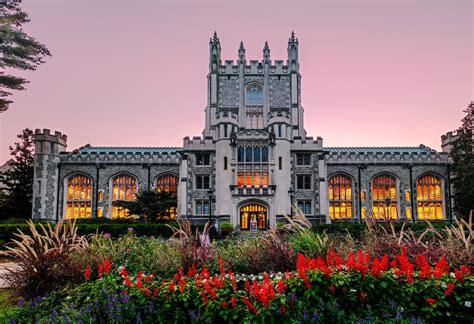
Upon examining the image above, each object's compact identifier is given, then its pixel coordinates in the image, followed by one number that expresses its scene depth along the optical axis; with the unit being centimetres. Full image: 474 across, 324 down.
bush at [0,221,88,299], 682
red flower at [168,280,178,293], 546
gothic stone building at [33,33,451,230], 3250
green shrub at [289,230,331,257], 758
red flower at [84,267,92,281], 645
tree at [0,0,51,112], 1614
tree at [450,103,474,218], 3097
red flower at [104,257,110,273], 662
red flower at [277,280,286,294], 521
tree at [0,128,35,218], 3681
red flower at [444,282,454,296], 530
